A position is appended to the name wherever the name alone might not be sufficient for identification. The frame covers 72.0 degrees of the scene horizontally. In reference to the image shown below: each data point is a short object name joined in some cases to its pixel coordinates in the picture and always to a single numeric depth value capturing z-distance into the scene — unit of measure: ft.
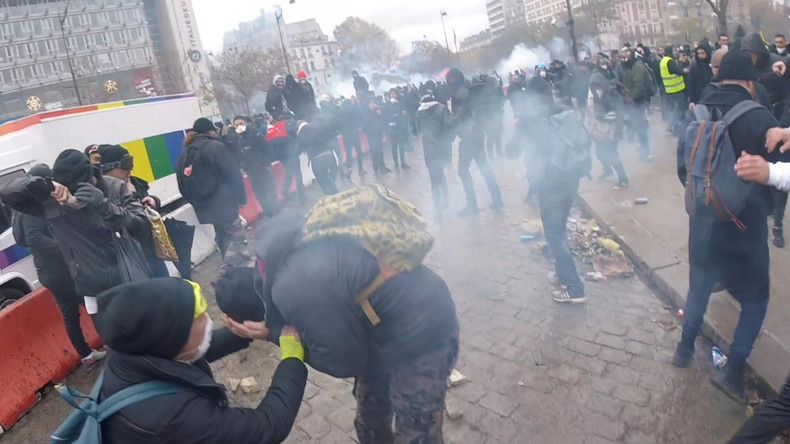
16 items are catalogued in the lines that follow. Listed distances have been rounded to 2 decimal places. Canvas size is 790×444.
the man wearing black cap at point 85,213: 11.94
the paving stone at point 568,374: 12.15
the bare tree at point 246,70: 143.13
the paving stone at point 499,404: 11.43
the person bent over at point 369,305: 6.42
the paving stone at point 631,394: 11.14
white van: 19.30
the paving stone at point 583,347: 13.15
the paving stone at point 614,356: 12.64
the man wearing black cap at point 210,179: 19.06
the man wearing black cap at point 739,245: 9.79
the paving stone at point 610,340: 13.33
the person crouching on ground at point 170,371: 5.32
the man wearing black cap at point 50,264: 14.19
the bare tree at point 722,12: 62.84
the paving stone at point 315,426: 11.60
